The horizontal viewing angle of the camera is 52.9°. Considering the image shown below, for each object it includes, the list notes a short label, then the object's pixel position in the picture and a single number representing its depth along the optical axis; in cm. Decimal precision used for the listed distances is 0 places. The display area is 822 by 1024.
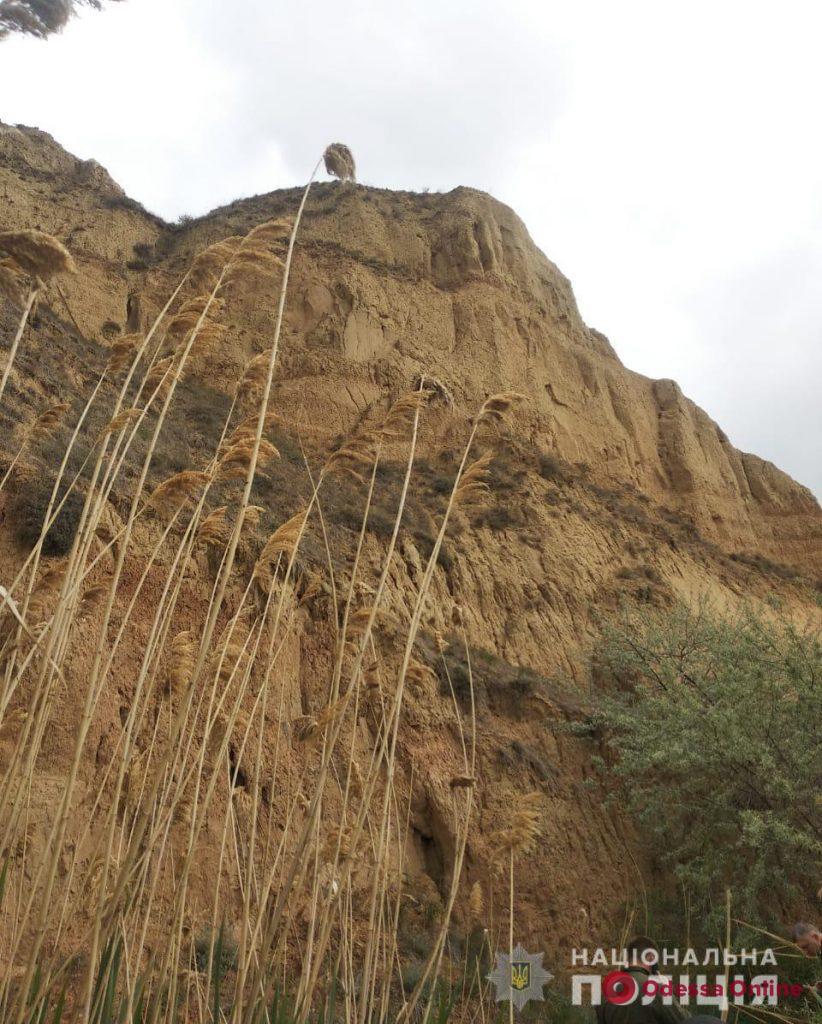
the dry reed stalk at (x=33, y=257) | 198
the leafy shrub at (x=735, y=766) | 903
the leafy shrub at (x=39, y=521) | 893
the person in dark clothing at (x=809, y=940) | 314
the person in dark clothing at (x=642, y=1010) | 365
